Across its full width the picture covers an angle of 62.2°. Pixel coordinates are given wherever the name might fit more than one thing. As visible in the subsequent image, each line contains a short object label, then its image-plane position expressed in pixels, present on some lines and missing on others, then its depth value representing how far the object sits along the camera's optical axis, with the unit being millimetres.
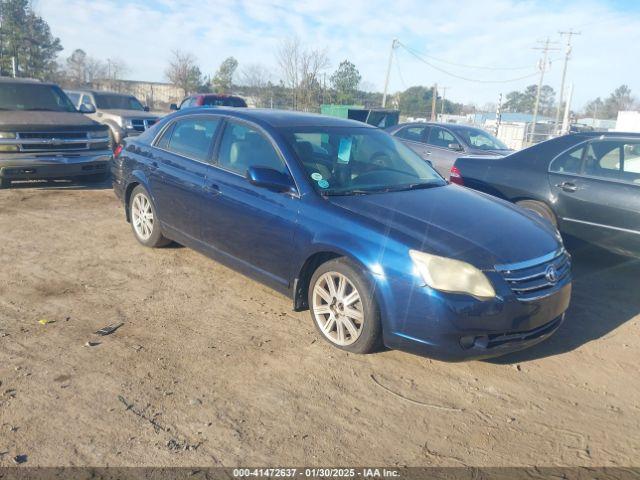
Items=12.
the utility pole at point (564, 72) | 45056
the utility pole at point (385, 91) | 38750
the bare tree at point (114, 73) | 55119
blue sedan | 3410
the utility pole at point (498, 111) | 28466
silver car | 10422
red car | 17188
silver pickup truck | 13545
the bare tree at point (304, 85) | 34688
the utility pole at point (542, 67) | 44109
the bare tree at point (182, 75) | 46562
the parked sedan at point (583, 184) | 5477
